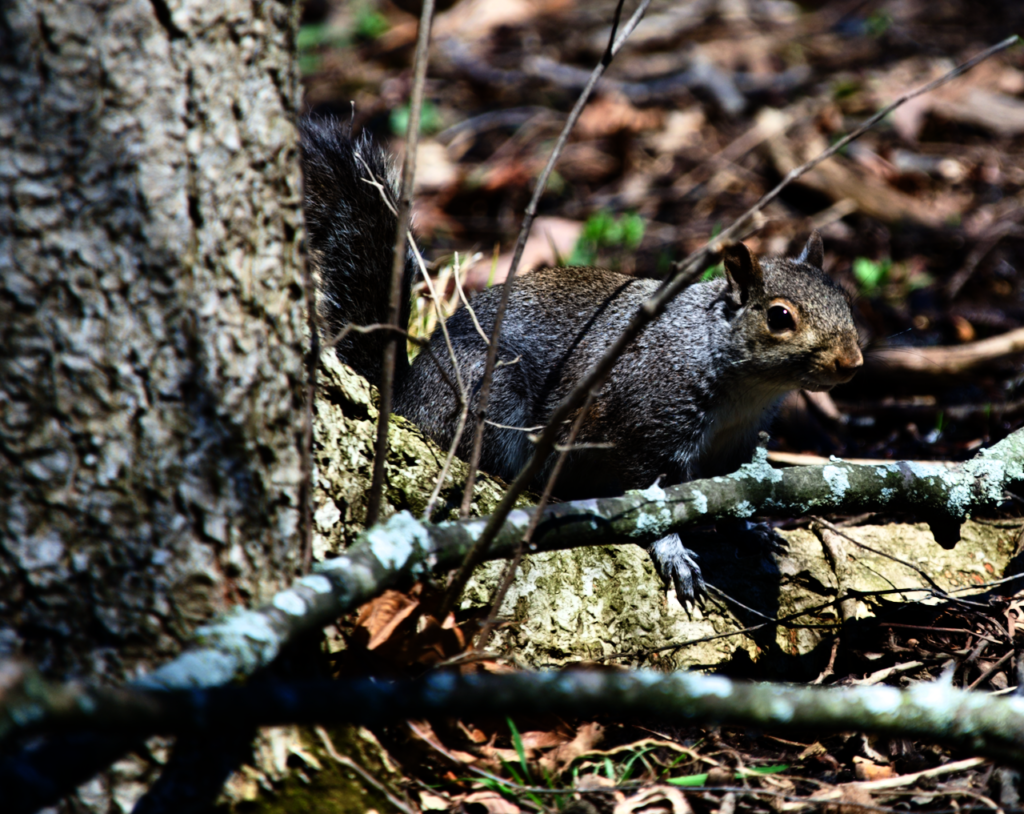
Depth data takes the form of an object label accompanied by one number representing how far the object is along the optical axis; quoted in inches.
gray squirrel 279.6
